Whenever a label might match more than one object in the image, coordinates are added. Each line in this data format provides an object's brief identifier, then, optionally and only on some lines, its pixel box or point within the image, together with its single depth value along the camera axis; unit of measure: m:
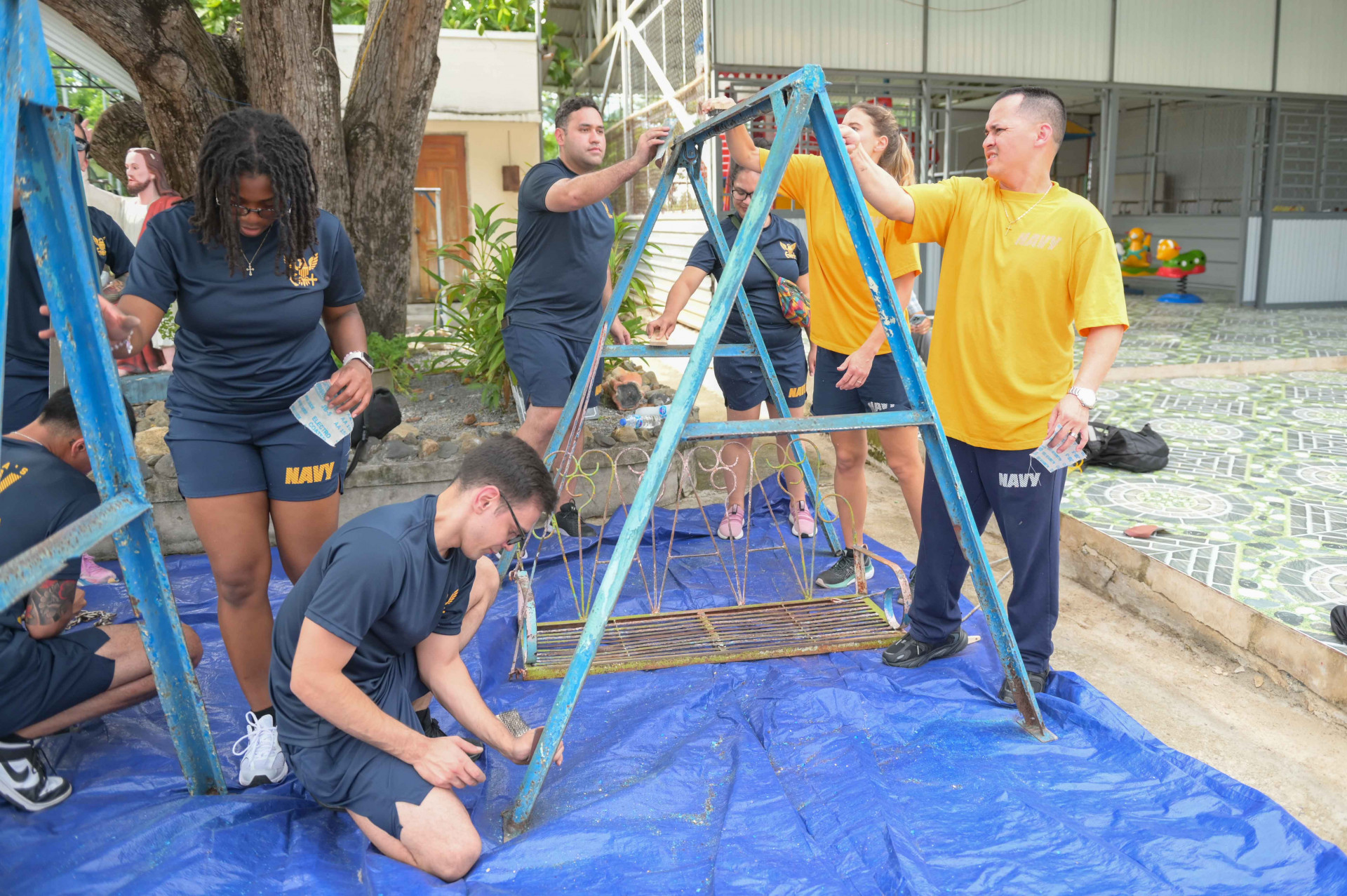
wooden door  13.16
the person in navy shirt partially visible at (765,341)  4.20
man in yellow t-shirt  2.53
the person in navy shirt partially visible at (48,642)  2.36
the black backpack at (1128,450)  4.86
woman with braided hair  2.36
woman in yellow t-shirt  3.25
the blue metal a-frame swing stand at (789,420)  2.25
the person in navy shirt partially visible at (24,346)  2.97
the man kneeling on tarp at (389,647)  1.99
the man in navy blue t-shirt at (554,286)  3.69
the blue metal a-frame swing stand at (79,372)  1.66
